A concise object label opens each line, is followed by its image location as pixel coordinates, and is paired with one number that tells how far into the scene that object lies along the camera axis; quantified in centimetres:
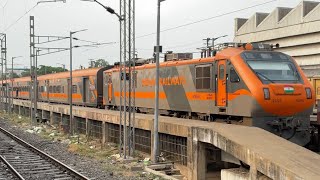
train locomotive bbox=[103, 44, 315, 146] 1380
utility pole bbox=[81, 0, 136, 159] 1678
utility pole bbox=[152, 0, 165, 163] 1510
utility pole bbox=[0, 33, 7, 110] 4989
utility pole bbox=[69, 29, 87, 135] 2564
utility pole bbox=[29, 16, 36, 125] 3416
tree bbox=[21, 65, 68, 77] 11966
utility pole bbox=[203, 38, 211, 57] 1678
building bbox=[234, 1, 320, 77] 6316
